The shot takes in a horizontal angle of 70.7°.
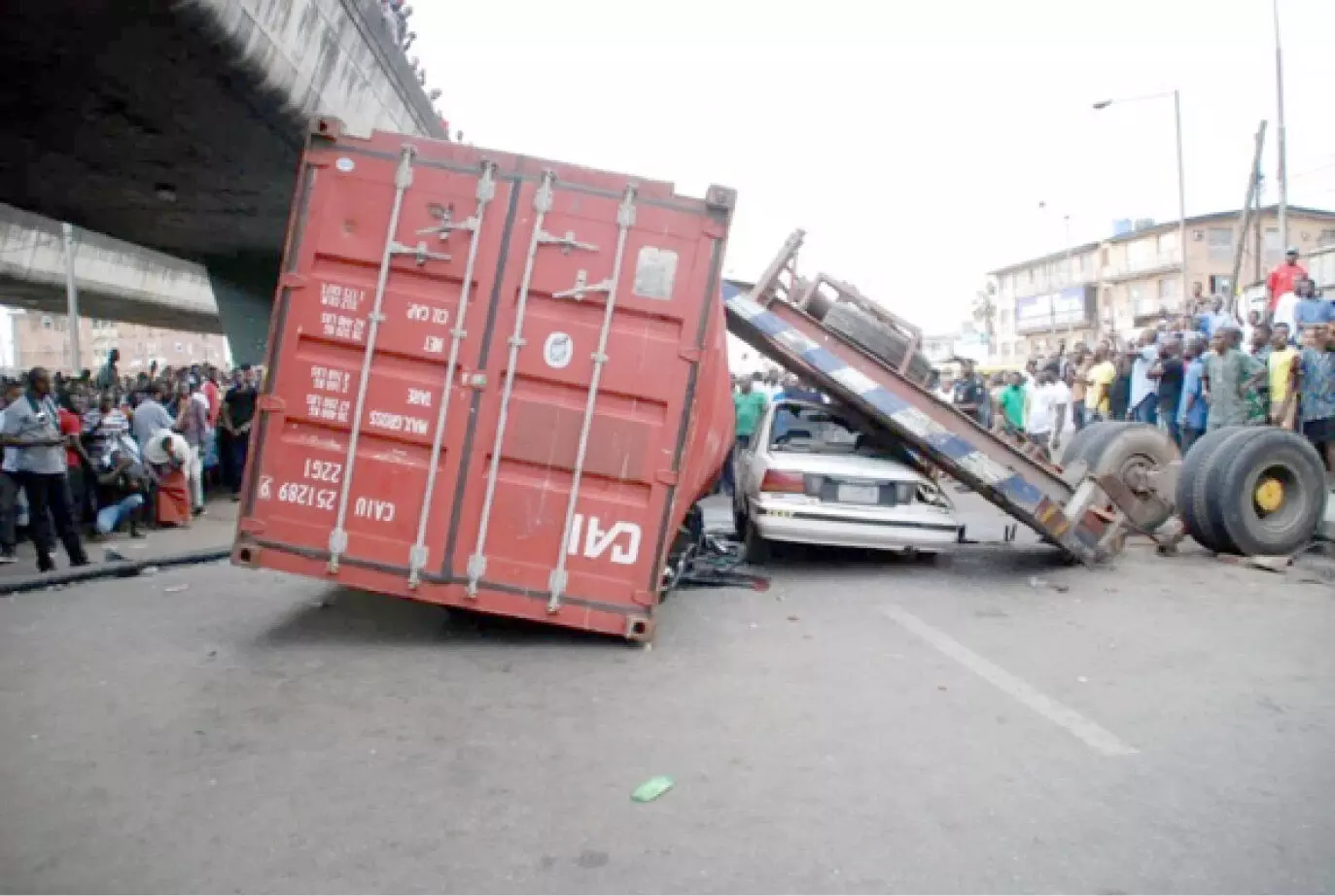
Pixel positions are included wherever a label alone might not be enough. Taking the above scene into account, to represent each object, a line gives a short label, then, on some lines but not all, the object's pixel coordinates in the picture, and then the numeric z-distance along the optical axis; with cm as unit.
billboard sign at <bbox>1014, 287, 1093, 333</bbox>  6284
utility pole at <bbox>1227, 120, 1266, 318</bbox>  2464
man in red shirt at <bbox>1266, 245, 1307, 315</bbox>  1515
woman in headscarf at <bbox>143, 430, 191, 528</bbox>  1162
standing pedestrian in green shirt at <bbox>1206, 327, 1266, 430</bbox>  1016
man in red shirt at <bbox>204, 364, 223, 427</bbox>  1563
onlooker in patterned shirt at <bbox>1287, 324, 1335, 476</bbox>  963
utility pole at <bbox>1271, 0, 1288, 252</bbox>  2205
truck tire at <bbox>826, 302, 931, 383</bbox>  881
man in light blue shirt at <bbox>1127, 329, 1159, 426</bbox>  1318
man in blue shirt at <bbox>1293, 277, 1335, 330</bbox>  1284
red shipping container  549
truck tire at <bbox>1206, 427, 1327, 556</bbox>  854
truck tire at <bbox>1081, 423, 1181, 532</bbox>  946
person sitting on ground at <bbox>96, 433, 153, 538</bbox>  1083
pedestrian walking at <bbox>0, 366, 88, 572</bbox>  834
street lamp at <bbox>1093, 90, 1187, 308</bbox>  2855
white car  812
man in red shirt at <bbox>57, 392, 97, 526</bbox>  1095
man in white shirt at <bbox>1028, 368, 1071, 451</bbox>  1623
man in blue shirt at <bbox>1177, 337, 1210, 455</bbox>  1118
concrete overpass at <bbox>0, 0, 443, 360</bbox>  896
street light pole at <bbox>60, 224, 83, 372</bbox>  2820
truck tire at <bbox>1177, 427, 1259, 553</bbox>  868
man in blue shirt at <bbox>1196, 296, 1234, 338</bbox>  1508
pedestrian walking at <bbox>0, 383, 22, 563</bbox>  907
